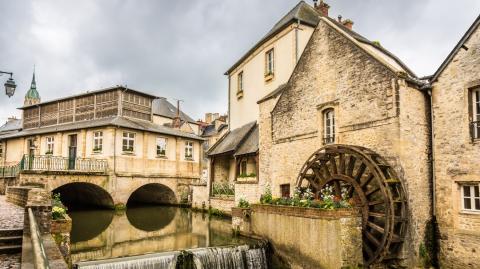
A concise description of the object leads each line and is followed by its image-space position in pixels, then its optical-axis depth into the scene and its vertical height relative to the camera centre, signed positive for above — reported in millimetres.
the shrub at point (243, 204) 14306 -1201
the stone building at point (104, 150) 21484 +1528
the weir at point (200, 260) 8852 -2220
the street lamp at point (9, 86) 11188 +2581
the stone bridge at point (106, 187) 19625 -904
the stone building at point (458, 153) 9470 +561
